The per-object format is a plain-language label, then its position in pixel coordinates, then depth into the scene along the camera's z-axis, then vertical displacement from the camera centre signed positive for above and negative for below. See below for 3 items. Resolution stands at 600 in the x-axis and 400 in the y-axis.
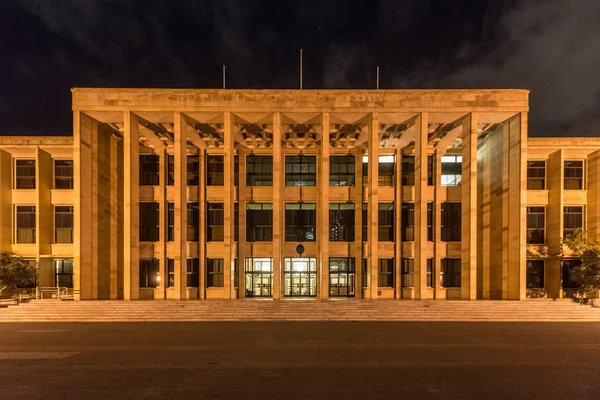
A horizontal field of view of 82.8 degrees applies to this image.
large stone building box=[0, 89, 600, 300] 25.45 -0.05
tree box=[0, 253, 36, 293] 24.69 -5.79
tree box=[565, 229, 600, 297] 24.11 -4.87
